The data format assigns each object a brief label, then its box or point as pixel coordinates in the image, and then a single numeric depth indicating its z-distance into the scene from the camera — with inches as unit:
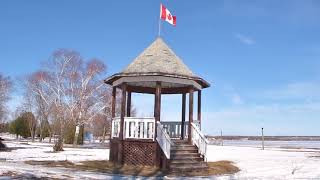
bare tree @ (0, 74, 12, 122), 1586.0
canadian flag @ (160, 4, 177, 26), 545.9
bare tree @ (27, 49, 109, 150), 1062.0
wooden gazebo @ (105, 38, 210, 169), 475.3
